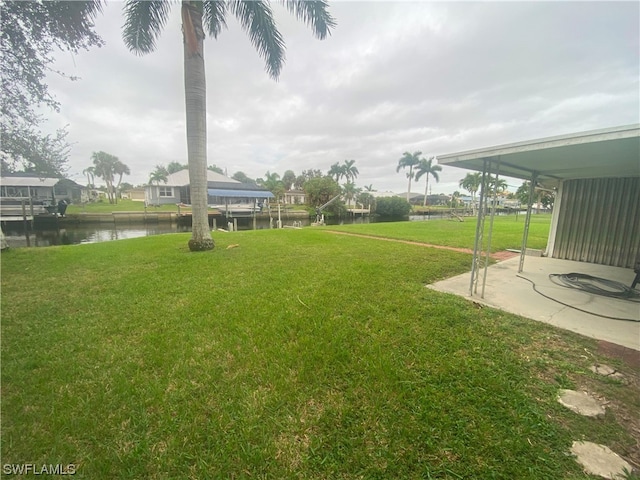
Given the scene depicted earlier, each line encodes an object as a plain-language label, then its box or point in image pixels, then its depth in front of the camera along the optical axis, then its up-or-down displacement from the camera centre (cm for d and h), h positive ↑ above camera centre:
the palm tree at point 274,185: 4228 +355
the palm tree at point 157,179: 3345 +322
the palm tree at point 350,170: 5128 +769
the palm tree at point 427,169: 4547 +750
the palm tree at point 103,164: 4957 +721
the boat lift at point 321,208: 2900 -1
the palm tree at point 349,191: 4388 +309
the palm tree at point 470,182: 4884 +632
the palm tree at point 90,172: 4861 +560
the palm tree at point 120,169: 5222 +686
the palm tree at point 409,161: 4675 +913
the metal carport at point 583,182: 303 +76
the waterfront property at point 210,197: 3128 +146
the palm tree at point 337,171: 5156 +750
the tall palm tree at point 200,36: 664 +492
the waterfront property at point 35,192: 2053 +93
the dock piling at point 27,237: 1327 -221
